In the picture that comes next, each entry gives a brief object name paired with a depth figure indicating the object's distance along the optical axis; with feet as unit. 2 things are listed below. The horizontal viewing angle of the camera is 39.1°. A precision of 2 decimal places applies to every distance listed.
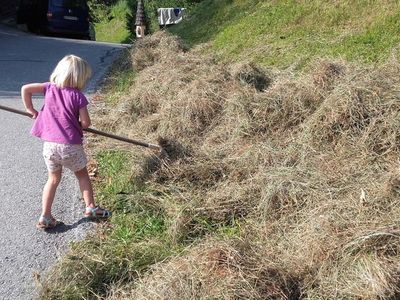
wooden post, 64.39
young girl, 14.06
